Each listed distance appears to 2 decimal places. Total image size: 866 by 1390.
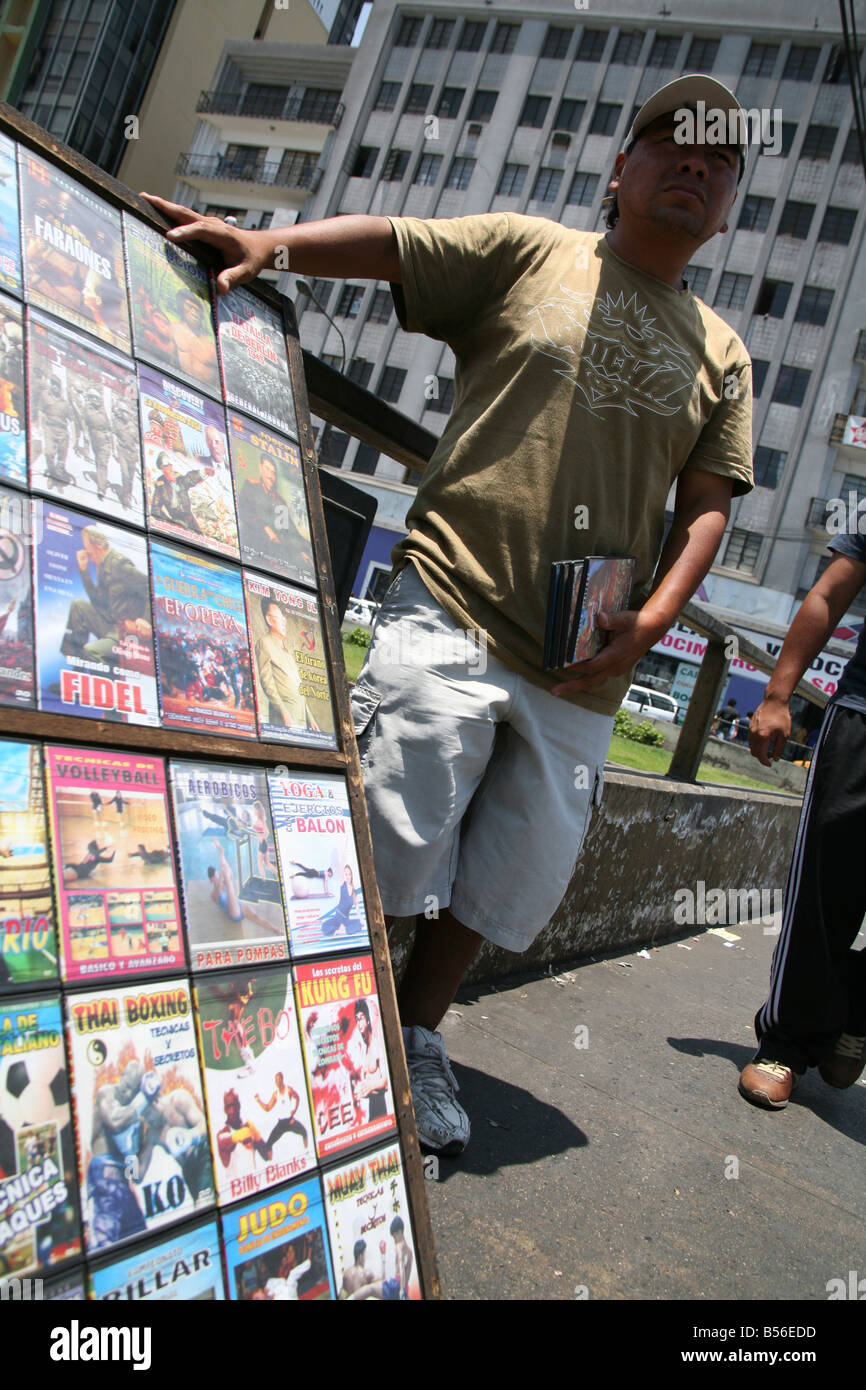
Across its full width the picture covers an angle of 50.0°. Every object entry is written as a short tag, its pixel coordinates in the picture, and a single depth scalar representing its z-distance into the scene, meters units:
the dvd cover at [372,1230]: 1.12
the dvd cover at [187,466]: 1.34
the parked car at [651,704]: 25.30
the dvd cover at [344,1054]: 1.19
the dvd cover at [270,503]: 1.50
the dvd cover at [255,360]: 1.59
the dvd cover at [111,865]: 1.01
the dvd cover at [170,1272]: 0.91
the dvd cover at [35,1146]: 0.86
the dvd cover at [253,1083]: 1.05
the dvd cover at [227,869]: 1.14
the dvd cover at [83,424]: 1.17
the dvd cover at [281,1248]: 1.00
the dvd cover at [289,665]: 1.39
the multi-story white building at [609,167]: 29.67
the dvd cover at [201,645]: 1.24
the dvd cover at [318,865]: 1.28
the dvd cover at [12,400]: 1.11
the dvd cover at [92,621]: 1.10
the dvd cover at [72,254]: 1.25
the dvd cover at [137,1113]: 0.93
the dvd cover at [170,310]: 1.42
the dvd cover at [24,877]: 0.95
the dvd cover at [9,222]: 1.19
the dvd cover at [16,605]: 1.04
